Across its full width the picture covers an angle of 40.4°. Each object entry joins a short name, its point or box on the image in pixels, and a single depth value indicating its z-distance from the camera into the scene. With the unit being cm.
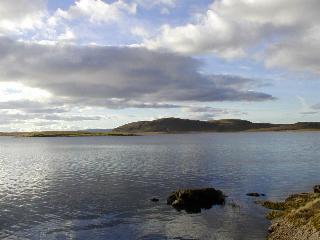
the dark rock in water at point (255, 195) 6741
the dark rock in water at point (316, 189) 6848
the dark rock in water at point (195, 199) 5988
